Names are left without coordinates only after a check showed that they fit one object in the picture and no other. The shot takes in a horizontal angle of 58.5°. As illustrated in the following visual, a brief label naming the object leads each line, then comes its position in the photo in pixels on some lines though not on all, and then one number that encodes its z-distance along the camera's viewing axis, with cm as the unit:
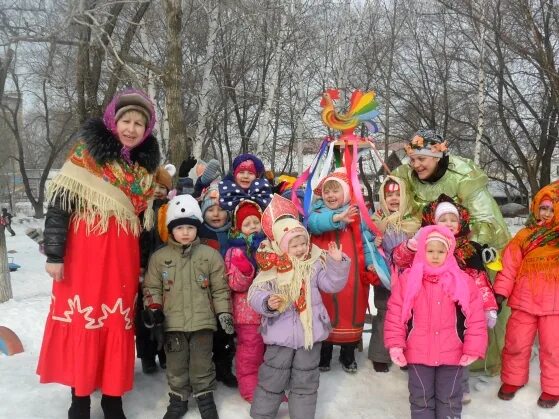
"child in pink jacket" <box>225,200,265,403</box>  331
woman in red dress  281
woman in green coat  359
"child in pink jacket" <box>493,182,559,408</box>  337
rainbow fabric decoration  388
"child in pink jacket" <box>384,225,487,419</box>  293
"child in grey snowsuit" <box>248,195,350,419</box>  301
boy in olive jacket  309
